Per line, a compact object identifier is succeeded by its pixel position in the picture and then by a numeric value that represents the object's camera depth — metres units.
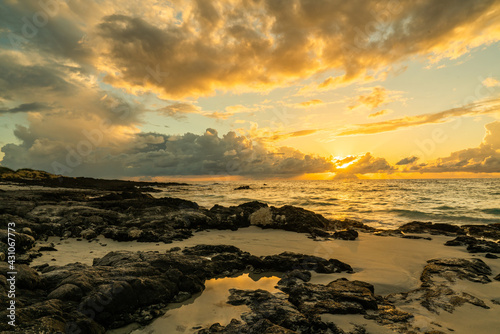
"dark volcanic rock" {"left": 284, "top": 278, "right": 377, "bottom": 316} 4.59
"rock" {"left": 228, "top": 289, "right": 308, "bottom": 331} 4.14
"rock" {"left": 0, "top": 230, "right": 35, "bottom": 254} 7.31
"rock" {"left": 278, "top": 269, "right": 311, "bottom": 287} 6.04
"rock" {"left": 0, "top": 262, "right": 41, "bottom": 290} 4.47
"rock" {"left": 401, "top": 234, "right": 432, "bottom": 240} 12.85
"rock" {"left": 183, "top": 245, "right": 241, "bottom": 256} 8.35
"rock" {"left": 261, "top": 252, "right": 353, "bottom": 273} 7.14
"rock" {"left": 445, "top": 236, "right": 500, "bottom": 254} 9.93
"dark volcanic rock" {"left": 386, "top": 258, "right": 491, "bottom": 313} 5.05
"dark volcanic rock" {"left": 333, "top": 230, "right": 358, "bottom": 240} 12.34
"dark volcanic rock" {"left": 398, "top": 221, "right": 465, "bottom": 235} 14.93
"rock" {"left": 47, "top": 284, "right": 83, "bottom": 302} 4.26
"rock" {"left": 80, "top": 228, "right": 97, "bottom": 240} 10.37
